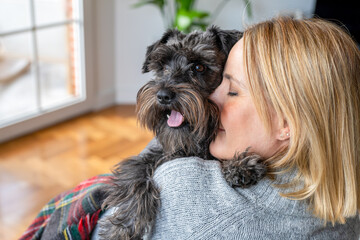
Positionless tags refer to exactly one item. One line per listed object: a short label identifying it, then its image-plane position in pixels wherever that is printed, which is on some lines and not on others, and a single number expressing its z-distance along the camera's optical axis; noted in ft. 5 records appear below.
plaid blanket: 4.53
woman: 3.53
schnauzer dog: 4.12
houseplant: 11.50
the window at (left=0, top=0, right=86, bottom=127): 11.23
